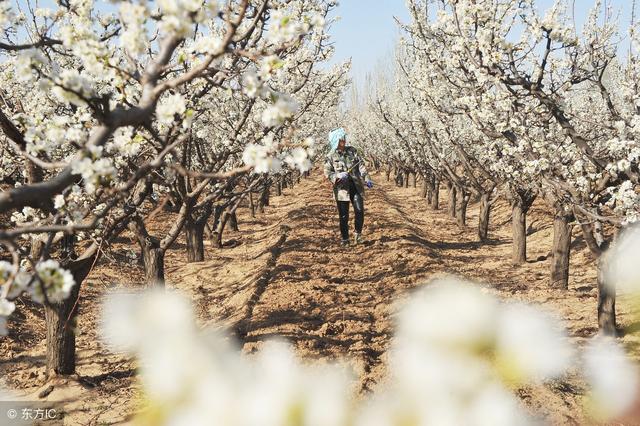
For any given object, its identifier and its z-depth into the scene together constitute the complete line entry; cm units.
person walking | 1019
